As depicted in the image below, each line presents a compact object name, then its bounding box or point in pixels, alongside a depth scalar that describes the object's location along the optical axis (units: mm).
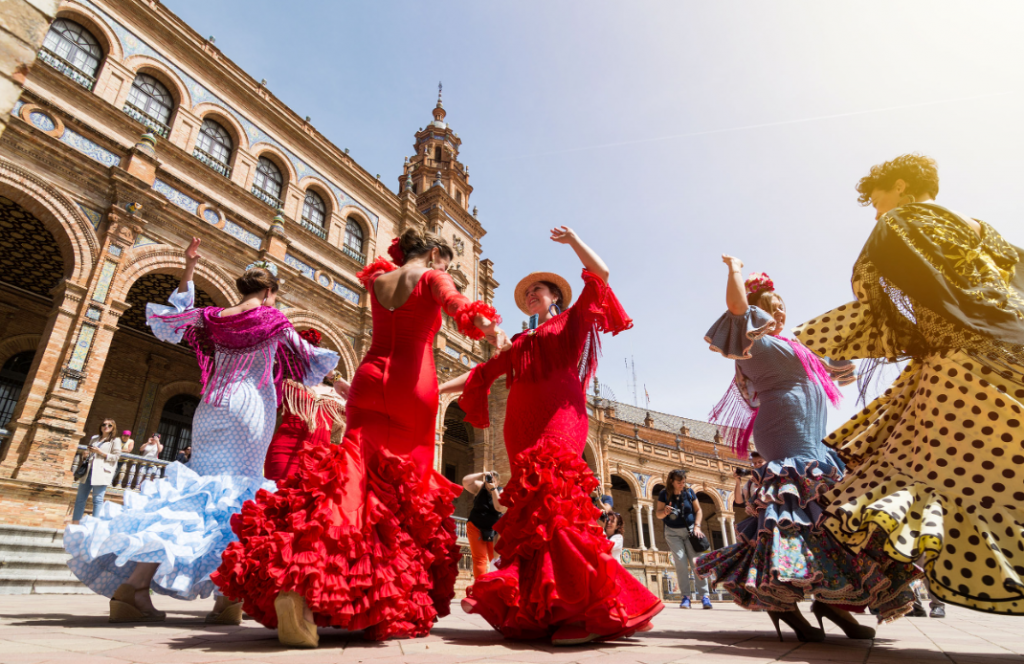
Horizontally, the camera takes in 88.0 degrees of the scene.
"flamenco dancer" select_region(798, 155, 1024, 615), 1633
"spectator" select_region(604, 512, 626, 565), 7531
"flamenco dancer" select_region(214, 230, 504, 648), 1849
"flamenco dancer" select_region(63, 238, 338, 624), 2379
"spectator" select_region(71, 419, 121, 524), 6719
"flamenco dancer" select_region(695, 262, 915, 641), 2035
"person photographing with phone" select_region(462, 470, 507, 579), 5520
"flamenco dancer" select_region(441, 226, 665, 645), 2104
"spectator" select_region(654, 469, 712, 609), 6586
